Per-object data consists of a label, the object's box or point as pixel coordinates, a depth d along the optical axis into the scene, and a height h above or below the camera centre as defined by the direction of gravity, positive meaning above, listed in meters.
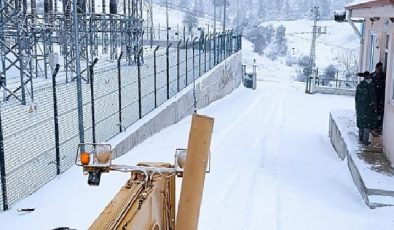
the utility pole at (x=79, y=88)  9.27 -0.94
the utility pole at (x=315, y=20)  39.34 +1.10
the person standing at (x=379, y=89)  10.76 -1.06
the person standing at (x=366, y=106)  10.45 -1.34
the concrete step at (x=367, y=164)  7.72 -2.12
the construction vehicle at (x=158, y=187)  3.50 -1.12
